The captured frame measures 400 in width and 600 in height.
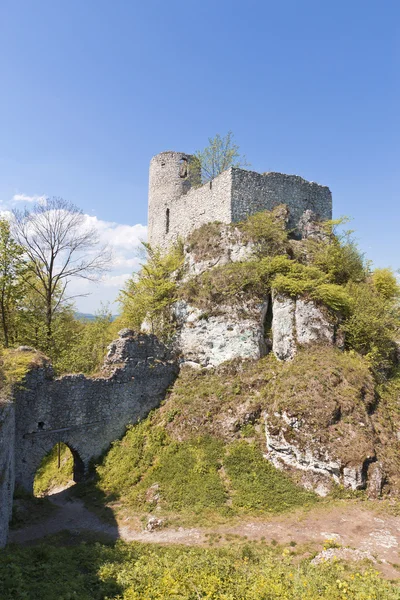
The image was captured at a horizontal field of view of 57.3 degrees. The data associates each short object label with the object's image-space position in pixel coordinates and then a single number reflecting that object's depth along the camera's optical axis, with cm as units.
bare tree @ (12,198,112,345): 2131
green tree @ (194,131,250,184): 2983
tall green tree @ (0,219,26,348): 1869
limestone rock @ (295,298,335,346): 1764
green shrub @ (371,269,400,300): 2067
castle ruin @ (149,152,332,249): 2241
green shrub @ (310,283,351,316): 1780
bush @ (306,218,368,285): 2033
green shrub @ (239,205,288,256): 2041
